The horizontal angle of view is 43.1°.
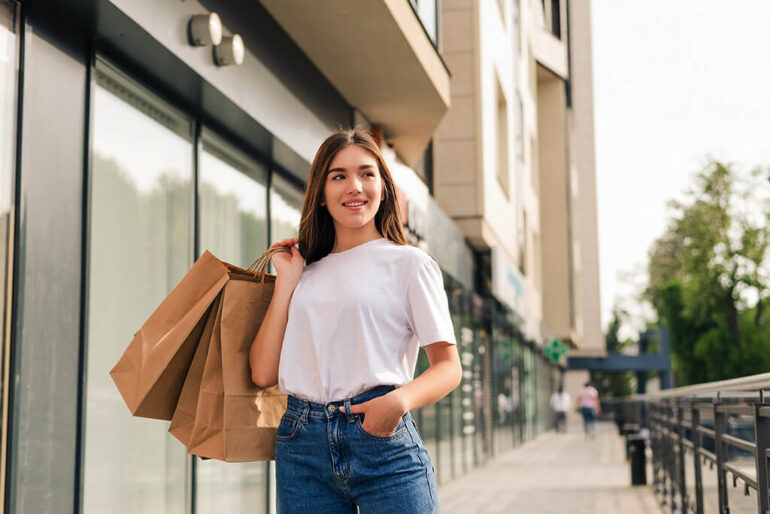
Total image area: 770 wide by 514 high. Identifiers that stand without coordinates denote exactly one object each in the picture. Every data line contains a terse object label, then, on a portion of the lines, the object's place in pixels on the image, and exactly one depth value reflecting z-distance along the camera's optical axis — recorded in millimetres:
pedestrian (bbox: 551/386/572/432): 35500
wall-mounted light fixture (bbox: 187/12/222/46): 5484
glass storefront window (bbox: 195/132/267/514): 6234
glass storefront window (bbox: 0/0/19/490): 3932
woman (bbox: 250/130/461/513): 2428
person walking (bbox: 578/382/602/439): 30625
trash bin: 14070
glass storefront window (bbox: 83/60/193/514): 4773
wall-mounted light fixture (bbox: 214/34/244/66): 5777
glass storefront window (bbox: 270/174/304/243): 7680
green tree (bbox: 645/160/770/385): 51469
